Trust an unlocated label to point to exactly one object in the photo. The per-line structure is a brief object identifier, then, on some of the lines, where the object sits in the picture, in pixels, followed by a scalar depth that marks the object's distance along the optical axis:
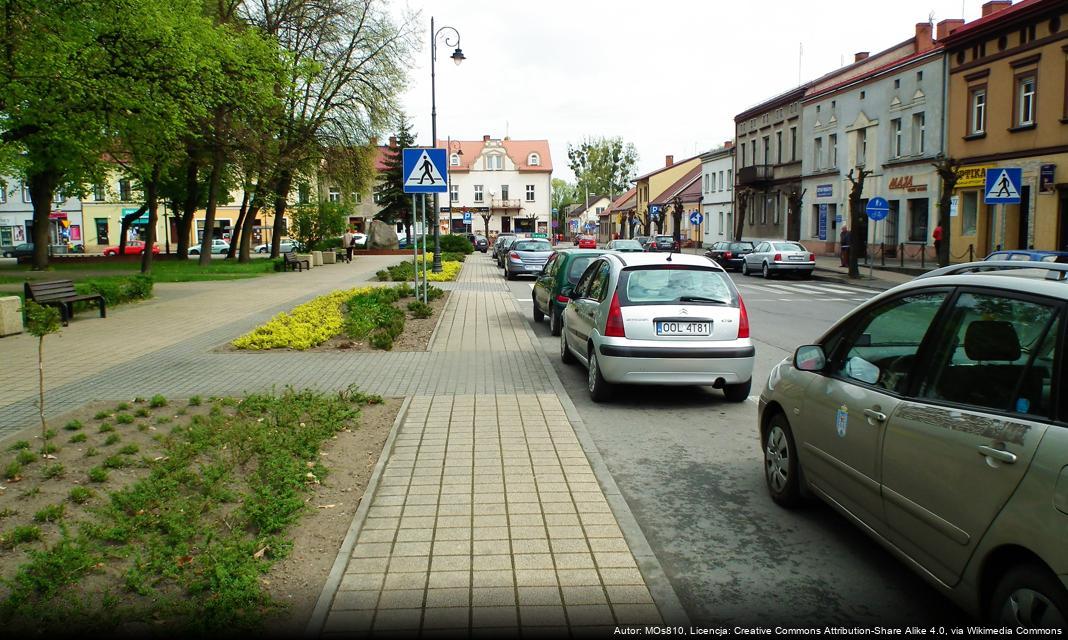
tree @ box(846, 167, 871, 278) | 30.84
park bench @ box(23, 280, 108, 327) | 14.91
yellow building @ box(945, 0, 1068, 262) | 26.94
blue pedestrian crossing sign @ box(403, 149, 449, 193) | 16.86
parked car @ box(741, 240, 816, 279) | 33.59
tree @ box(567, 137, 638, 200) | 128.50
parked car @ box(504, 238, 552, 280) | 31.30
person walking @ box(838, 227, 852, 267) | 36.47
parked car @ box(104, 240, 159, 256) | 56.15
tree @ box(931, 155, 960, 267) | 26.53
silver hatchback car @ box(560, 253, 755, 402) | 8.48
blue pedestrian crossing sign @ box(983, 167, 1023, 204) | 20.92
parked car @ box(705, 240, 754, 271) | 39.31
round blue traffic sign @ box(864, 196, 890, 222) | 28.78
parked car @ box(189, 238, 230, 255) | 62.53
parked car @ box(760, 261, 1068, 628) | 2.99
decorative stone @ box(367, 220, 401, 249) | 60.97
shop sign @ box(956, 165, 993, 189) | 30.83
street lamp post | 28.66
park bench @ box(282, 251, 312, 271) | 35.50
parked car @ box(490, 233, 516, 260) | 46.16
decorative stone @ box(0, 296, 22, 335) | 14.02
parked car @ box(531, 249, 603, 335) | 14.37
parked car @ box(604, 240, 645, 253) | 32.28
